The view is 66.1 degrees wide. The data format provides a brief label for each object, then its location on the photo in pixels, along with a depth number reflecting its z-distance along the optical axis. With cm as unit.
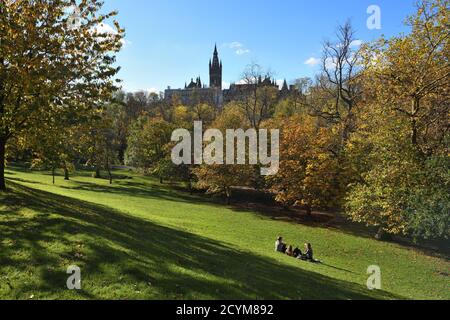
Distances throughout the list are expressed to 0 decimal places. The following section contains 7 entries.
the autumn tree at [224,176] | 4128
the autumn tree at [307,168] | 3441
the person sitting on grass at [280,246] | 2063
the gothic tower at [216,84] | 19656
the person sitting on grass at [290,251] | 2014
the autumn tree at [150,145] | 5516
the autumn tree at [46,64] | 1439
